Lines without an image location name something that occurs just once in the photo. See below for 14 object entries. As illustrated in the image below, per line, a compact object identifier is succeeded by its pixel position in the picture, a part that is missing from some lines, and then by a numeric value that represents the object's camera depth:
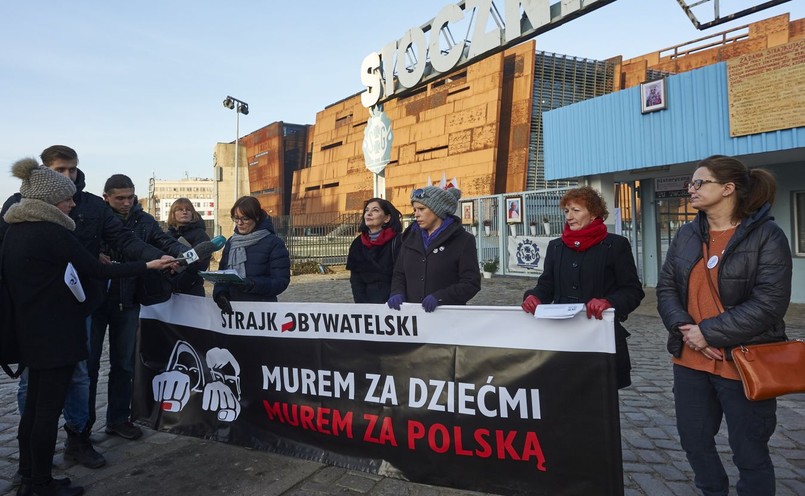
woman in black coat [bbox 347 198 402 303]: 4.83
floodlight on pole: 29.88
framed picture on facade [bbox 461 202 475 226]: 17.61
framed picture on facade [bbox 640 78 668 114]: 11.05
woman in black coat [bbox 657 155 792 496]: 2.40
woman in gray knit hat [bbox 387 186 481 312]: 3.82
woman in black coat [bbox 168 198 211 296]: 5.15
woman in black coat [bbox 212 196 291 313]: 4.25
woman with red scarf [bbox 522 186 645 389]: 3.05
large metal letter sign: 13.45
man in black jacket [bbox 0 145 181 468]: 3.62
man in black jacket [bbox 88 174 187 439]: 4.04
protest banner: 2.81
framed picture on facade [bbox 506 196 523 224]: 15.71
